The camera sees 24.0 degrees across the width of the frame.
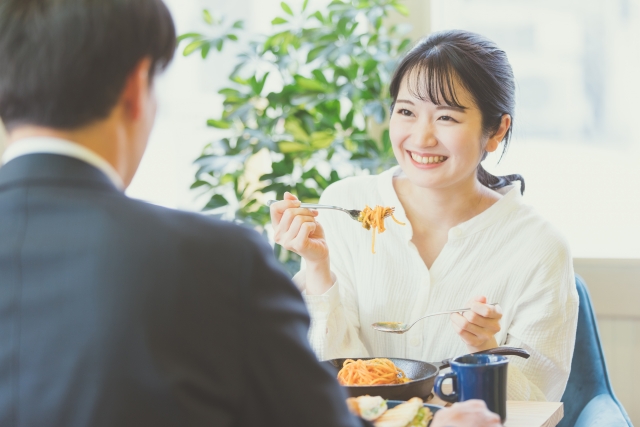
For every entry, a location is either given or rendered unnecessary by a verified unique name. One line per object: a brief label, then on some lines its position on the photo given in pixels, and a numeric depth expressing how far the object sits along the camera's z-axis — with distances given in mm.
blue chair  2261
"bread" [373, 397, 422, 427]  1772
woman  2115
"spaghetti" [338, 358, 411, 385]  1884
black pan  1841
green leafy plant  2580
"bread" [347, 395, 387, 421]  1784
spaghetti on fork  2191
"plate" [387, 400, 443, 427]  1817
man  1313
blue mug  1788
